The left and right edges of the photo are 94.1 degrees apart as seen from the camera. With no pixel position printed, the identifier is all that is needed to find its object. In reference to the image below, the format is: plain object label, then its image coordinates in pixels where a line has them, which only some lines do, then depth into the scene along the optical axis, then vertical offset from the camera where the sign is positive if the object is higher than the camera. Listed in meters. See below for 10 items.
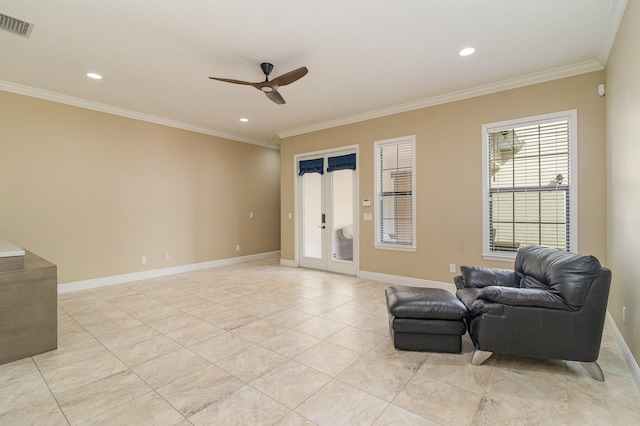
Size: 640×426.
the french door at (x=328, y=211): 5.78 +0.03
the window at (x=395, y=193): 5.01 +0.33
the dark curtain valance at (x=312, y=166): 6.22 +0.99
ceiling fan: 3.21 +1.49
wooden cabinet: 2.58 -0.86
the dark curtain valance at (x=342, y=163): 5.69 +0.98
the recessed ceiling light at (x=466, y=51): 3.24 +1.78
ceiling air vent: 2.72 +1.77
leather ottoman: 2.60 -0.98
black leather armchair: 2.16 -0.79
